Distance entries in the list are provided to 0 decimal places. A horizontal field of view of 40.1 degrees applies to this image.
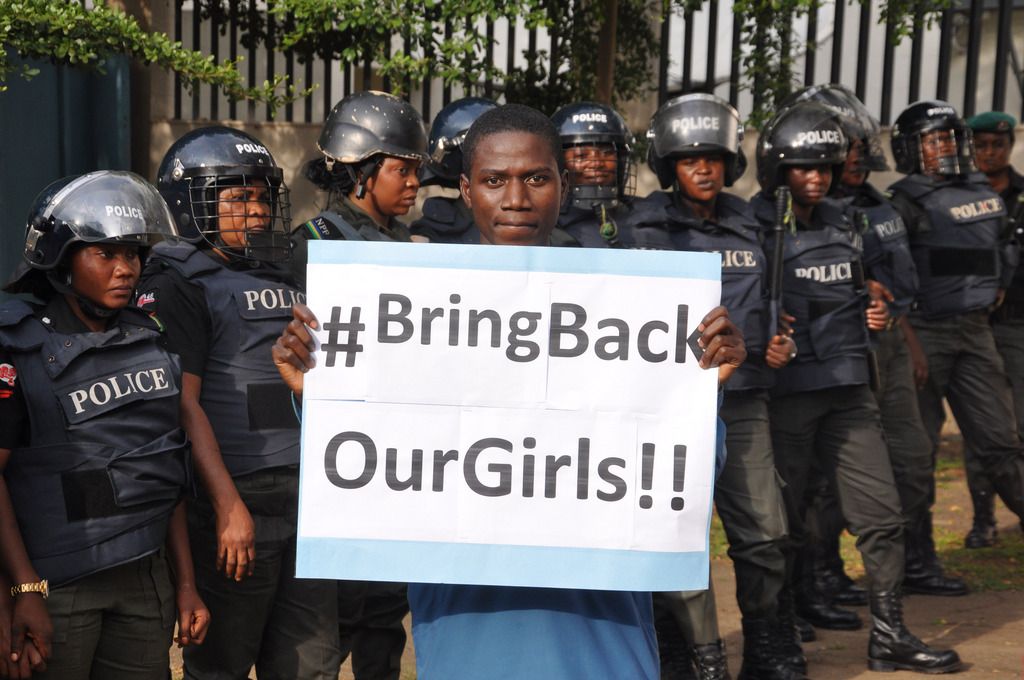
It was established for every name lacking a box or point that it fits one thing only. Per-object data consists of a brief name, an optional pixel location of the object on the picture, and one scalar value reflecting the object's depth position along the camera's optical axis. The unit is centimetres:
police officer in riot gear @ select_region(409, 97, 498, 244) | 671
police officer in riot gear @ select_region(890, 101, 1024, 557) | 739
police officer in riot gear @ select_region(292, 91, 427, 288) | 497
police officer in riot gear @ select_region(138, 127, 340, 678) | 407
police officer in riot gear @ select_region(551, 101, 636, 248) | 580
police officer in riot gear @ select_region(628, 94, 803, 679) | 528
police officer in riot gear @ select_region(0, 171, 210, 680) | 344
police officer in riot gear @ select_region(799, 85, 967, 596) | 672
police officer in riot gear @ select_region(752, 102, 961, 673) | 570
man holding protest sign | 274
